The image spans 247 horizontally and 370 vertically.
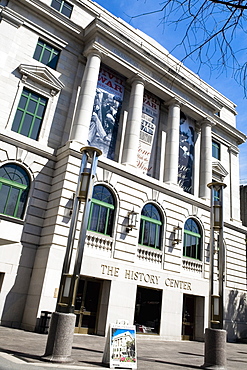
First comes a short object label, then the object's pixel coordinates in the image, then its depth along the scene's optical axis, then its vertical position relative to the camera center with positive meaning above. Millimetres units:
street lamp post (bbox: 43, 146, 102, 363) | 7730 +366
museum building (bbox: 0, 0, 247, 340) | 16891 +7625
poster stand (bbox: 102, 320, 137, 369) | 7785 -933
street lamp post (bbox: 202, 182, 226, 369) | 9367 +210
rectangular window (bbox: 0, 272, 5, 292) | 15900 +843
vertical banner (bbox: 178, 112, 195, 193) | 25672 +12890
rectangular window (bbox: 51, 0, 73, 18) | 22828 +20243
